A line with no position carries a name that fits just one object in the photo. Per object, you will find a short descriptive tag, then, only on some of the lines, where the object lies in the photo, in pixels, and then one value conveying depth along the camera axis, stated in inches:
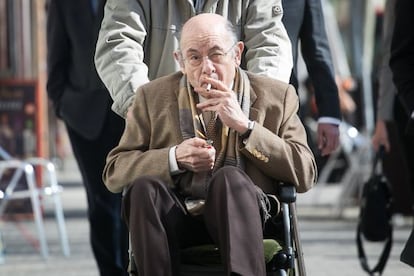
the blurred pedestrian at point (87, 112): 581.9
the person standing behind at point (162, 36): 470.0
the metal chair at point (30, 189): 822.5
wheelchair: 404.5
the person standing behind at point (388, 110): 633.0
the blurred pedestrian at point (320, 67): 544.1
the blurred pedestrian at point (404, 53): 486.6
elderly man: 399.5
